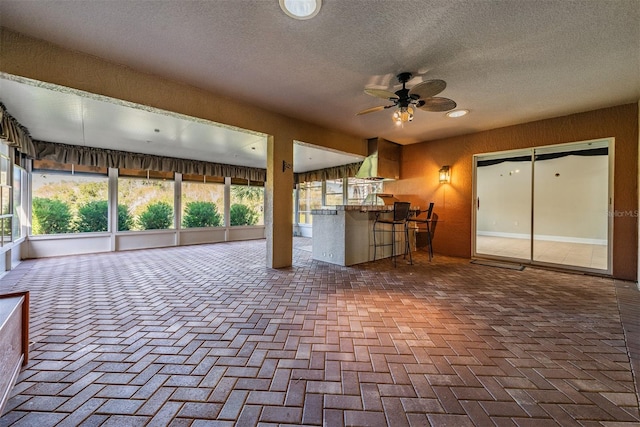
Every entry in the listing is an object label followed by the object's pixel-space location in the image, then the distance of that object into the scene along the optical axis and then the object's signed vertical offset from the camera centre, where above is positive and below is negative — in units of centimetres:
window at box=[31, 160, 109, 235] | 532 +27
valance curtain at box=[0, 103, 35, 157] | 356 +122
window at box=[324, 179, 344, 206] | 824 +63
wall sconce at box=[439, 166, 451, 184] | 541 +79
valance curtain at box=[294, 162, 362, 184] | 766 +124
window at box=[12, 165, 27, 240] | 451 +17
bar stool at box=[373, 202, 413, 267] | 436 -31
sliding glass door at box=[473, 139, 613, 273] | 443 +13
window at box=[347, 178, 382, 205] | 696 +64
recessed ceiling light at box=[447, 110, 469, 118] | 402 +158
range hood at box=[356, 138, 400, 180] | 570 +116
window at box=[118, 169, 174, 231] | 634 +29
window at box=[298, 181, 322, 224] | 909 +46
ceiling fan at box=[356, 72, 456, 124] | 267 +127
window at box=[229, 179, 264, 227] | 827 +26
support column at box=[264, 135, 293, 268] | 420 +17
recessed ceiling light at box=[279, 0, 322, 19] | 187 +154
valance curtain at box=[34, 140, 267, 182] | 532 +124
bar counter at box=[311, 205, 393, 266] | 452 -42
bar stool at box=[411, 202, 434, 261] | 508 -30
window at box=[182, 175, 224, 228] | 733 +29
